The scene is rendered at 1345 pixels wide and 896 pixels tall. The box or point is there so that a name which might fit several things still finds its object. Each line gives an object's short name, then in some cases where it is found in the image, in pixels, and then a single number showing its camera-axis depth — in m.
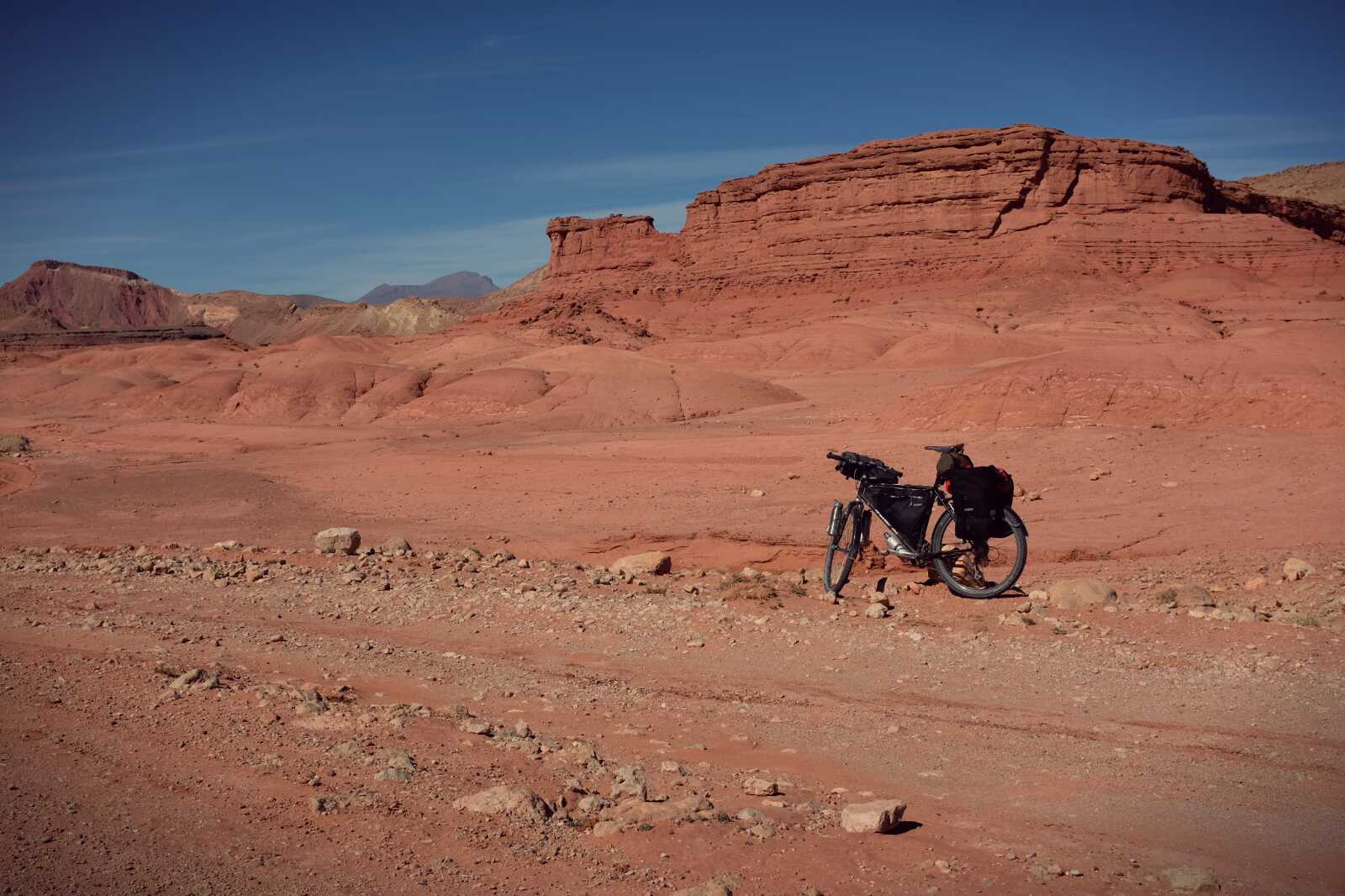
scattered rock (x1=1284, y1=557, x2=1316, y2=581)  9.50
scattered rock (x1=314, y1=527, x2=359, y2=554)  12.24
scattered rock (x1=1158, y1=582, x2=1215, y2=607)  8.68
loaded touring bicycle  8.73
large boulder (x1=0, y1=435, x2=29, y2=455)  30.53
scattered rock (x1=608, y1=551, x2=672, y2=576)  11.36
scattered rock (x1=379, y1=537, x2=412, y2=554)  12.34
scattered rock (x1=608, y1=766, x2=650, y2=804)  4.71
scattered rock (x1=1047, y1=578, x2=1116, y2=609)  8.77
